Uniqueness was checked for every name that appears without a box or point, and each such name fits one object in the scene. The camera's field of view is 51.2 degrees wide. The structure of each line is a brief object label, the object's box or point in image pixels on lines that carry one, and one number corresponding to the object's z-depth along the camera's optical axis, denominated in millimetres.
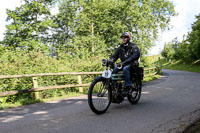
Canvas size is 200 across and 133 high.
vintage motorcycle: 5324
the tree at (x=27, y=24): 28422
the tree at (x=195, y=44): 41094
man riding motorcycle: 6105
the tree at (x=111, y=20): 25934
